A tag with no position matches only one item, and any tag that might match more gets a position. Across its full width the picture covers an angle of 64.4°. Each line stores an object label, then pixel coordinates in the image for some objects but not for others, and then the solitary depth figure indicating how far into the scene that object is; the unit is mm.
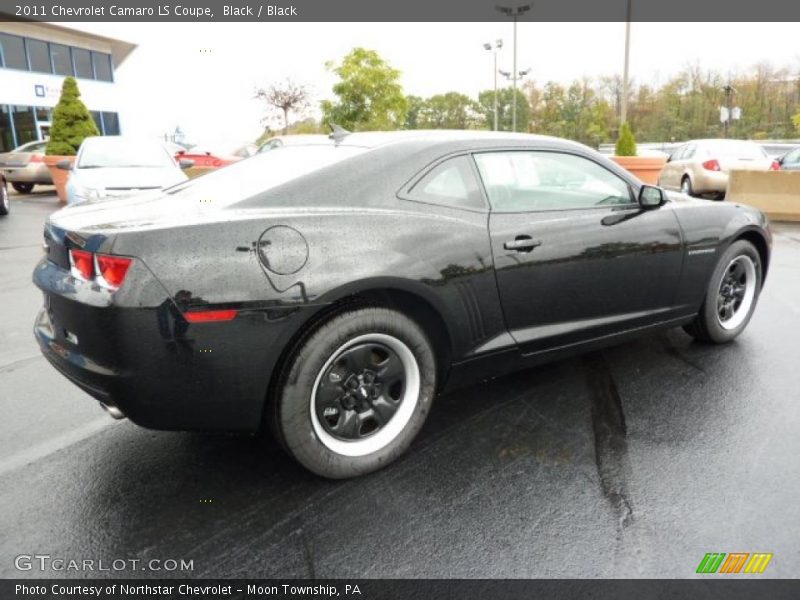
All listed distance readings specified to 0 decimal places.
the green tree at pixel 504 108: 55412
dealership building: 29188
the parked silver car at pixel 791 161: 13973
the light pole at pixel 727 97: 39428
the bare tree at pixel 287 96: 39188
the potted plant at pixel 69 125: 17667
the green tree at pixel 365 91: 33031
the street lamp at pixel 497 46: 36406
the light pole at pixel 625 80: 18641
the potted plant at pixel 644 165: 14641
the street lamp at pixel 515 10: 26625
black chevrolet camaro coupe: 2422
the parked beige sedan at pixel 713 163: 13938
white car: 9047
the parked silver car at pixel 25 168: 17828
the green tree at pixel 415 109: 66625
